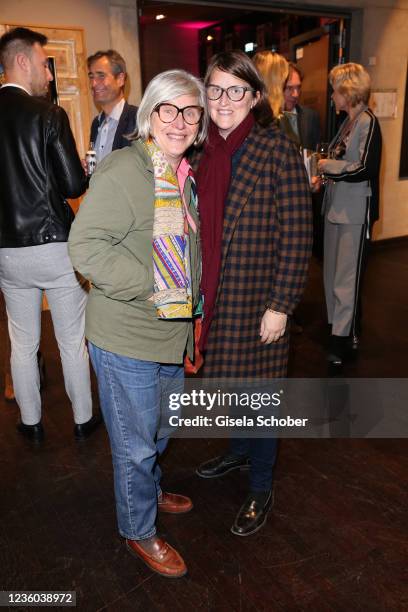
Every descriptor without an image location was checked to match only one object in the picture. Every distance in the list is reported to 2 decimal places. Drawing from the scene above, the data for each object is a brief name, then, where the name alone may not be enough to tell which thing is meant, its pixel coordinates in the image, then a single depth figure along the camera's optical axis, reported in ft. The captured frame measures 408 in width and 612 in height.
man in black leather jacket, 6.89
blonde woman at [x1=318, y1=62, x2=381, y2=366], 9.92
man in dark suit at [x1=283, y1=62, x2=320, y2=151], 11.34
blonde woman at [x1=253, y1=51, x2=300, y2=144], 8.93
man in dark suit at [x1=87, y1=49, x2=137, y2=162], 9.95
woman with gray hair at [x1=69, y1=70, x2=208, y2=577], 4.41
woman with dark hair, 5.09
